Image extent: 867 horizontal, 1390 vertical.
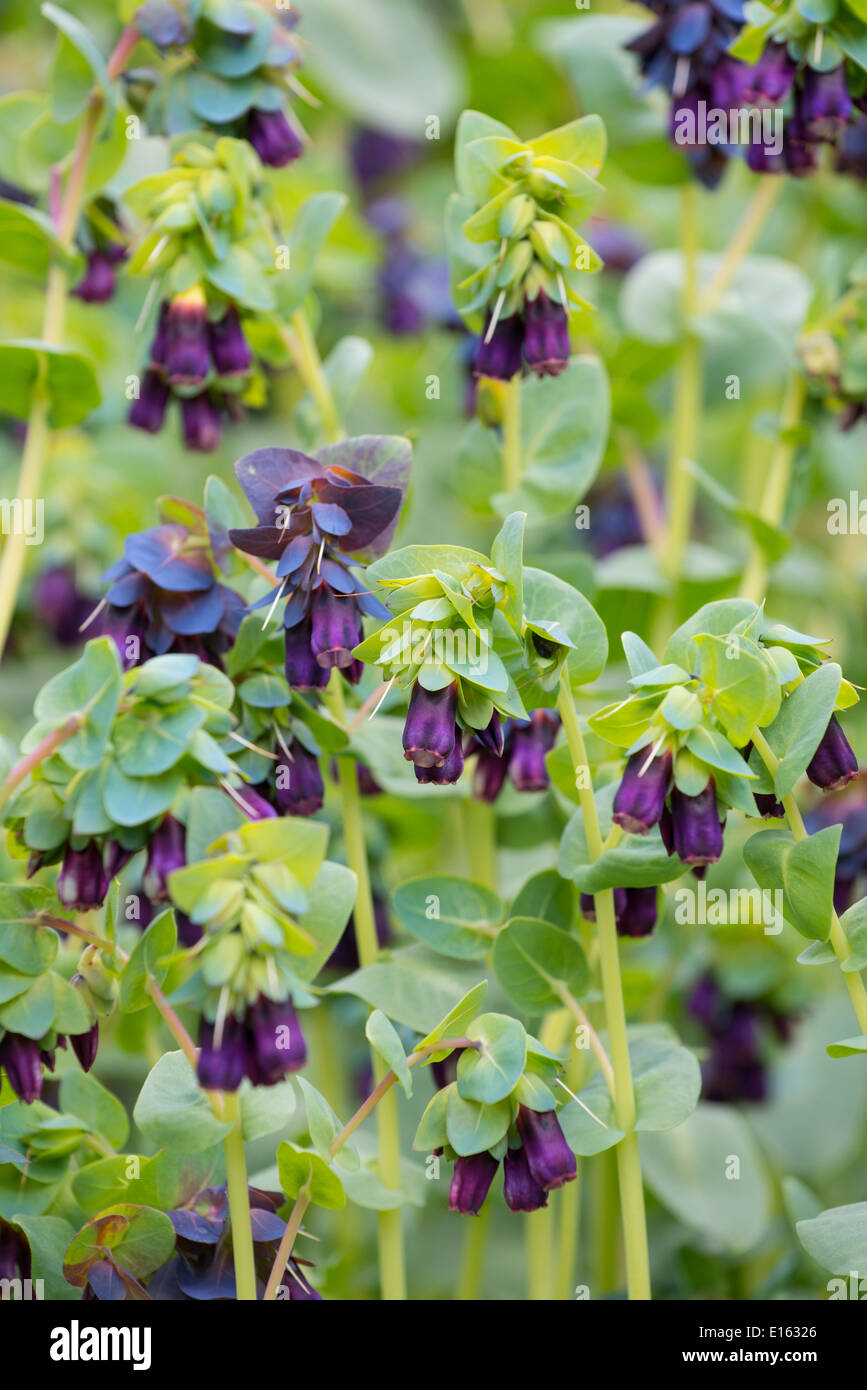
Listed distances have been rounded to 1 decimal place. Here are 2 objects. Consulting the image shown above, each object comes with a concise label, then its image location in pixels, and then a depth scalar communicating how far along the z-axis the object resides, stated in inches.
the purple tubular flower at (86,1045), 45.1
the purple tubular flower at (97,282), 50.9
